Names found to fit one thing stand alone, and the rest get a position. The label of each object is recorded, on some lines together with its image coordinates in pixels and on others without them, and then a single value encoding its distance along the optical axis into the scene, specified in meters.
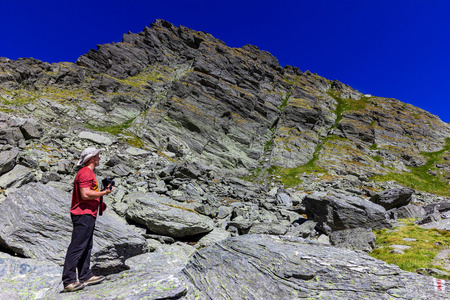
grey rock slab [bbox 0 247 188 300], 6.04
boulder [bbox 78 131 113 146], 32.12
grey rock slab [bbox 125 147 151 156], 32.44
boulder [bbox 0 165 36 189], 13.95
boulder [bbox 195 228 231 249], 12.62
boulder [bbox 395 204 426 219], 22.94
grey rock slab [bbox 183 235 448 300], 6.34
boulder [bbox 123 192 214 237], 12.63
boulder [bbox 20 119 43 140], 24.12
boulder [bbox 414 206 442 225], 19.92
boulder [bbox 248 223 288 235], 15.18
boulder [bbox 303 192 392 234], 17.86
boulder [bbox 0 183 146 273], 8.47
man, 5.99
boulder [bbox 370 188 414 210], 24.70
